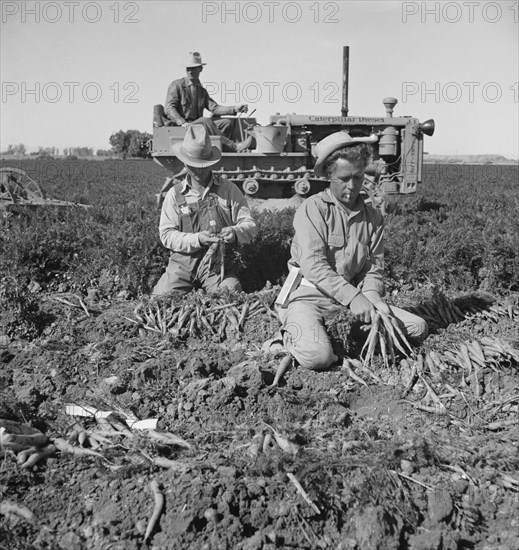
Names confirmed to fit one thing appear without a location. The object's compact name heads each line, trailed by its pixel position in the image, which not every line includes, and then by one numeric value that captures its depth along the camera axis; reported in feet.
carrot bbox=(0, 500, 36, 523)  8.88
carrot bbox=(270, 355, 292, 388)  13.07
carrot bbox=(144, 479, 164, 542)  8.46
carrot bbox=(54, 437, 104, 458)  10.29
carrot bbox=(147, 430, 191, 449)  10.61
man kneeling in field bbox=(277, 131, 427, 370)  13.75
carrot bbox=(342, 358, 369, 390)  13.15
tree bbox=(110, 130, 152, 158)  174.00
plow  29.40
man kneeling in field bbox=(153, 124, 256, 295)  17.72
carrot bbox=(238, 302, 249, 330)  16.05
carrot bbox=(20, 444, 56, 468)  9.98
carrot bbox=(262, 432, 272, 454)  10.30
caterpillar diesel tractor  39.70
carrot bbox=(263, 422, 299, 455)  10.27
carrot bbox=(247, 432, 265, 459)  10.21
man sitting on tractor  34.60
